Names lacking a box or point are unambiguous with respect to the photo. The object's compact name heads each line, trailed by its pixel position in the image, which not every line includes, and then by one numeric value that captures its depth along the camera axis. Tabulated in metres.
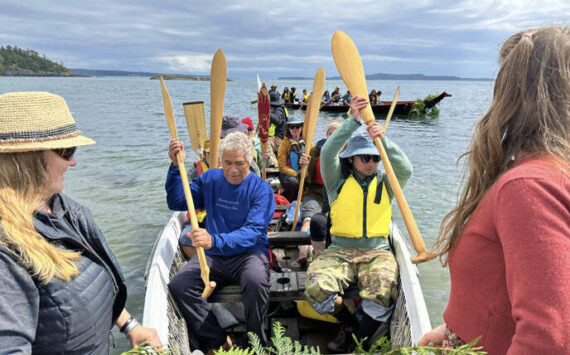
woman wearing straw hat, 1.03
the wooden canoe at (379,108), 22.91
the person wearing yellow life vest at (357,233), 2.41
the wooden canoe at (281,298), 2.18
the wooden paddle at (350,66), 2.25
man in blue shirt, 2.49
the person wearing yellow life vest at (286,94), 24.83
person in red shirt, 0.68
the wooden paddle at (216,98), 3.48
